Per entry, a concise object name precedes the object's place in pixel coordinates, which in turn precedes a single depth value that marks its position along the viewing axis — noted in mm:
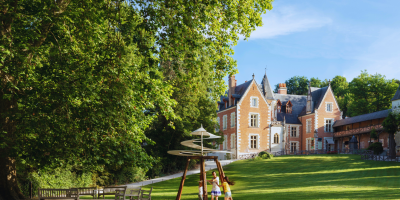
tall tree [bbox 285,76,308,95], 76075
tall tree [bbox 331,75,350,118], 64250
